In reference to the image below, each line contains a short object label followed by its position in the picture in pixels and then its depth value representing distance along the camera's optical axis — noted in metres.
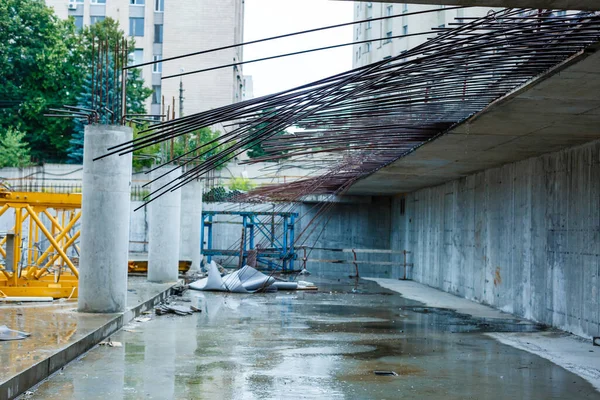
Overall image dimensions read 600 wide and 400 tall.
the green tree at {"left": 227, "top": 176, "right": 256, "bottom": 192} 39.75
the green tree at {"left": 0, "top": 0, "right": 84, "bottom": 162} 49.91
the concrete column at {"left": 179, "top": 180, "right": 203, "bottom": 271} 27.14
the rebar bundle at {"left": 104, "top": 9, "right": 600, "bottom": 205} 6.84
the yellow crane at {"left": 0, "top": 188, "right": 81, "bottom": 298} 14.55
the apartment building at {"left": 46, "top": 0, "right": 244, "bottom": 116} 53.62
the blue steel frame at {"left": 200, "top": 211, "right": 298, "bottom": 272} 29.67
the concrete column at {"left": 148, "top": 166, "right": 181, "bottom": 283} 20.39
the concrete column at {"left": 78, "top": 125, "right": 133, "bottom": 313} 12.68
